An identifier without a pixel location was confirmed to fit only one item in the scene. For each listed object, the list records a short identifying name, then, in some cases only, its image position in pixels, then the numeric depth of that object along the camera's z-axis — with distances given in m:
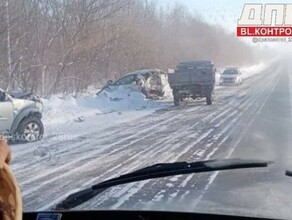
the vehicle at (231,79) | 30.20
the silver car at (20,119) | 10.48
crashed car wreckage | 18.66
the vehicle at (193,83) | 20.55
